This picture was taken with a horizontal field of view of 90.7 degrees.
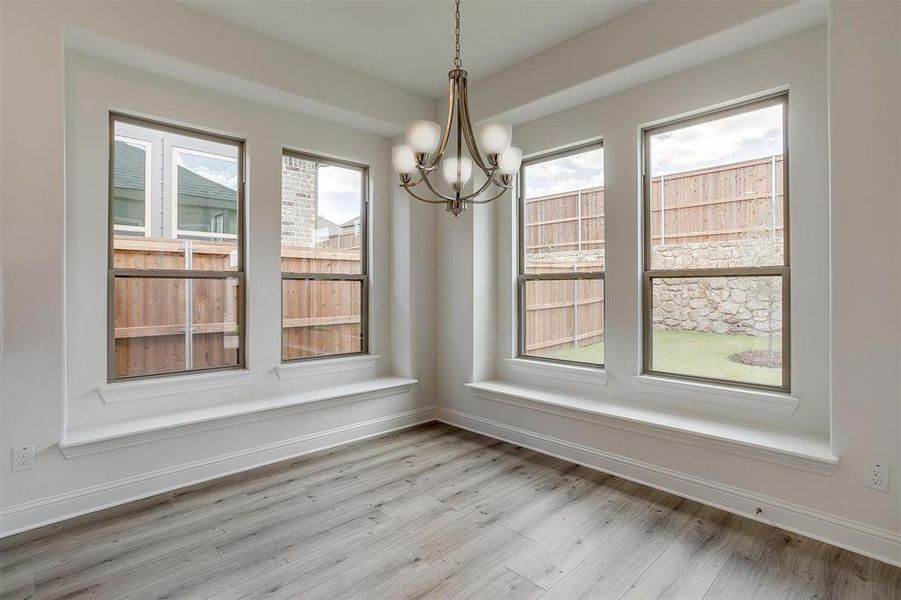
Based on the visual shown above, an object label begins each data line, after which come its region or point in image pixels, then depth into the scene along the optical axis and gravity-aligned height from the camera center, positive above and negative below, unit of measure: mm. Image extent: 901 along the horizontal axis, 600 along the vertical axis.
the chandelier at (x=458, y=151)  2113 +738
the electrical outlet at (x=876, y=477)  2125 -849
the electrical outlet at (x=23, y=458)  2400 -851
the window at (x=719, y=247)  2762 +358
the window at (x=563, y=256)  3621 +386
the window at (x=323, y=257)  3803 +394
